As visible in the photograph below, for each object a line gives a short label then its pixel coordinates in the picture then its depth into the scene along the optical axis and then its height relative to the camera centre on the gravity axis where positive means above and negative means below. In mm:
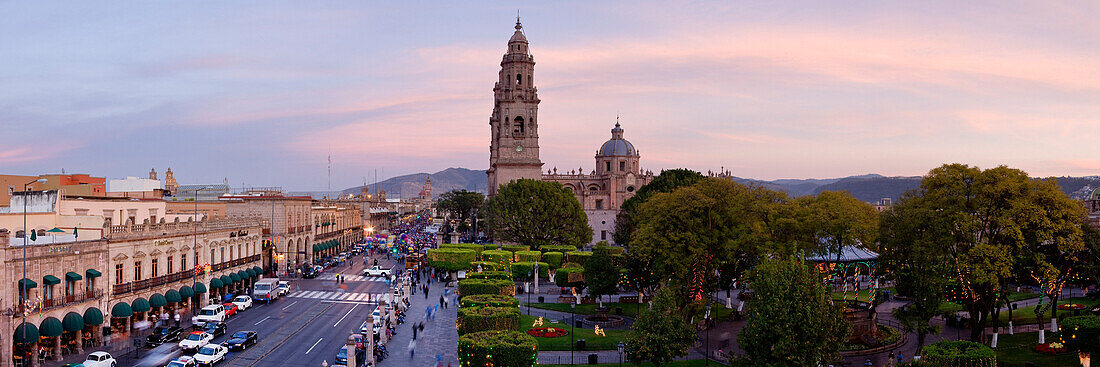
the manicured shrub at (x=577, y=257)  67625 -6096
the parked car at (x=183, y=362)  32688 -7782
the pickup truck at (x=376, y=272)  73638 -8147
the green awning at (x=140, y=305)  43281 -6758
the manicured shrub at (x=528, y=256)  67438 -5978
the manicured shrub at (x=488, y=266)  58531 -6137
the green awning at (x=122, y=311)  40962 -6706
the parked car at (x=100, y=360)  32031 -7543
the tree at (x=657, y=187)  82831 +783
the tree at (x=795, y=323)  25375 -4771
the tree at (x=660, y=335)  31250 -6371
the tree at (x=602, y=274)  49906 -5754
